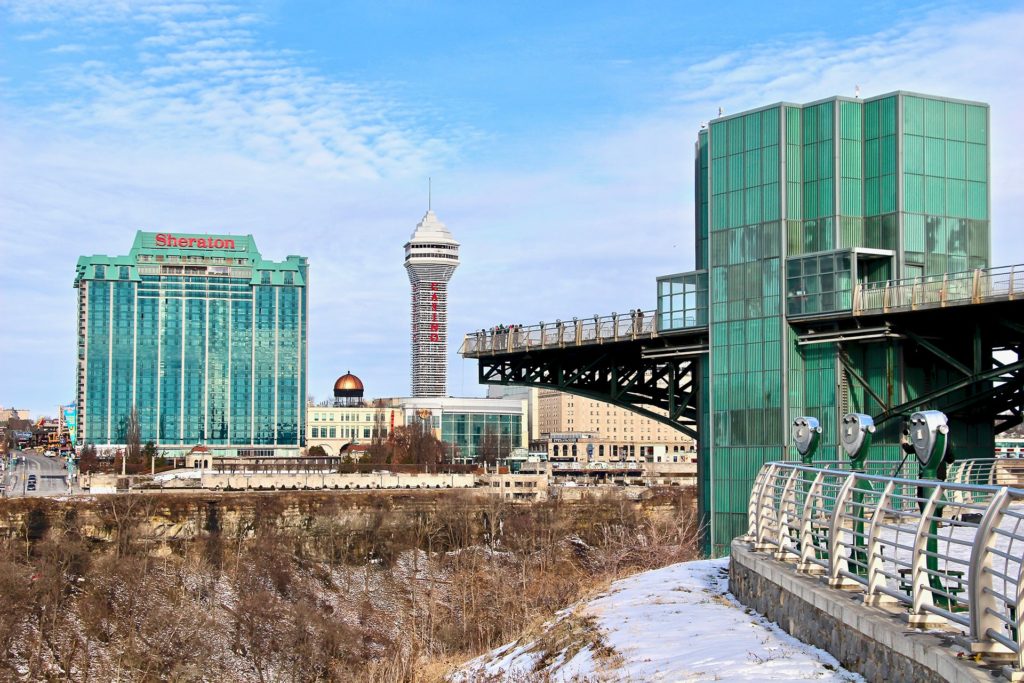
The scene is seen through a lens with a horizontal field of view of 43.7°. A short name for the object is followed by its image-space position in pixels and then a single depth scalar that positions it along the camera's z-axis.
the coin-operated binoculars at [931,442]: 13.14
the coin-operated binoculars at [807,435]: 18.41
